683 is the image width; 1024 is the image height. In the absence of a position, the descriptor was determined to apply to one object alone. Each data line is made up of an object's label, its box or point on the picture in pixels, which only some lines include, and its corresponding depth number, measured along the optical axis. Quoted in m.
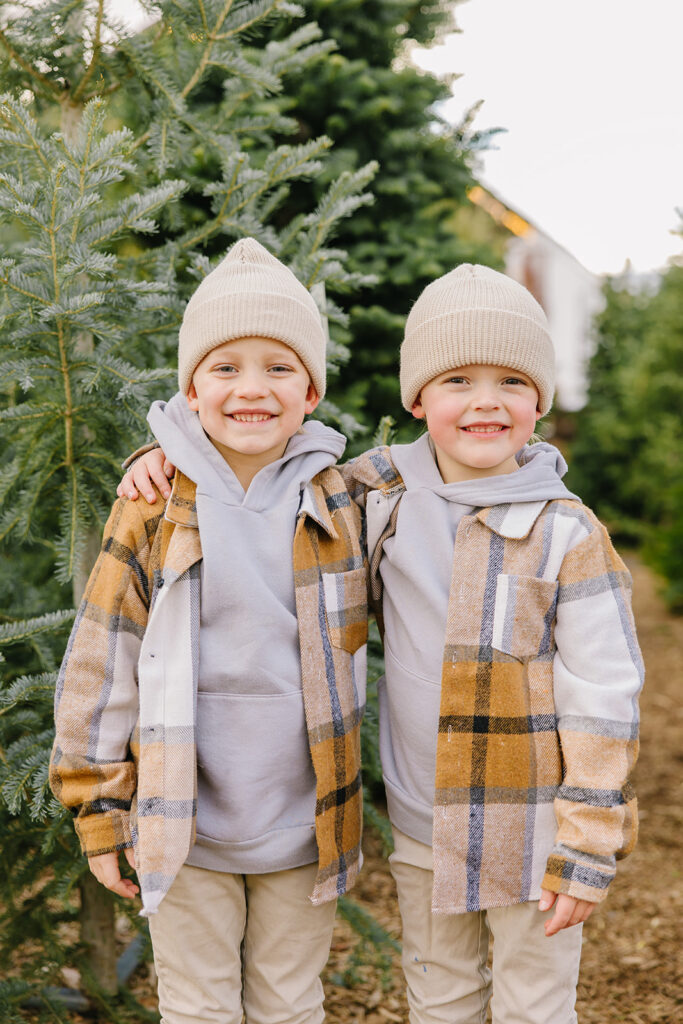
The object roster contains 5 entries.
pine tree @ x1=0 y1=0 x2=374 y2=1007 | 2.06
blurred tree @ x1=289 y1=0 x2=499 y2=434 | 3.53
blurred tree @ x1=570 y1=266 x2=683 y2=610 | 9.82
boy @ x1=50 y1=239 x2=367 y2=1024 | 1.76
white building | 22.78
